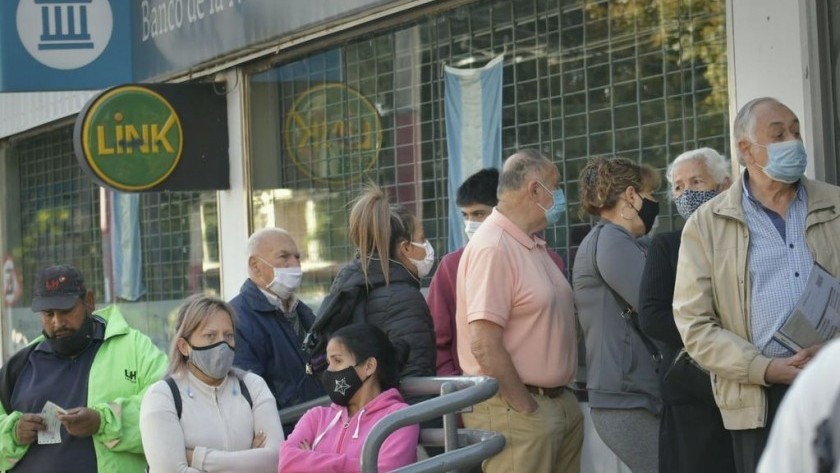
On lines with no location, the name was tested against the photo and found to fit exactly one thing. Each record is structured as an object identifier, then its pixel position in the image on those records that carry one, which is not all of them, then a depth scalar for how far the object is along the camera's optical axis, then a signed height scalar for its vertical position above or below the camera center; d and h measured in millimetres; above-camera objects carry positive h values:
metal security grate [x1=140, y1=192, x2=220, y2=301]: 19969 +304
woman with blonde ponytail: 10537 -12
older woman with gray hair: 9439 -483
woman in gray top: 10469 -180
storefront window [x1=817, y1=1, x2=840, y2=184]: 10913 +804
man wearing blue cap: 10926 -429
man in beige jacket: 8783 -8
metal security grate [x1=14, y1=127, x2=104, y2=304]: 23422 +718
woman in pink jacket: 9207 -486
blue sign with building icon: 18481 +1741
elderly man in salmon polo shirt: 10271 -237
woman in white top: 9718 -502
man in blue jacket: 11213 -204
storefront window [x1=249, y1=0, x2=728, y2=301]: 12511 +964
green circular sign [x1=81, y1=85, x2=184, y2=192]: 17649 +1008
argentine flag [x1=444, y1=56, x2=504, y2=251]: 14728 +863
